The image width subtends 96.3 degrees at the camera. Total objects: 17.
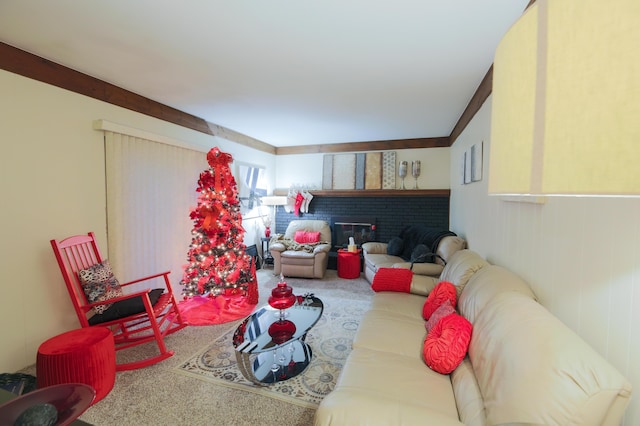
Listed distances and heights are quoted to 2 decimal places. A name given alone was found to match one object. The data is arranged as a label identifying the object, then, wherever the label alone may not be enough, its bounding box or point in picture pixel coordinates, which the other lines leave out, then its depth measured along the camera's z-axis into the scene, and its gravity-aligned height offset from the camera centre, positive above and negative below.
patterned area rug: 2.02 -1.31
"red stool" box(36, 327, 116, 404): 1.81 -1.04
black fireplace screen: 5.47 -0.49
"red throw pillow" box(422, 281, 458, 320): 2.16 -0.70
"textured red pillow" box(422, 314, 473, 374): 1.52 -0.76
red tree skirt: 3.17 -1.27
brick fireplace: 5.13 -0.11
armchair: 4.65 -0.87
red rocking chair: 2.26 -0.86
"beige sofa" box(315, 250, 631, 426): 0.88 -0.65
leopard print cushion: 2.34 -0.70
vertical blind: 2.88 -0.01
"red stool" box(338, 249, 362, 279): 4.73 -1.00
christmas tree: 3.38 -0.50
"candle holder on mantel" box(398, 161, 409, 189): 5.18 +0.65
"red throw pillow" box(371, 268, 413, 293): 2.78 -0.74
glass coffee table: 2.03 -0.97
